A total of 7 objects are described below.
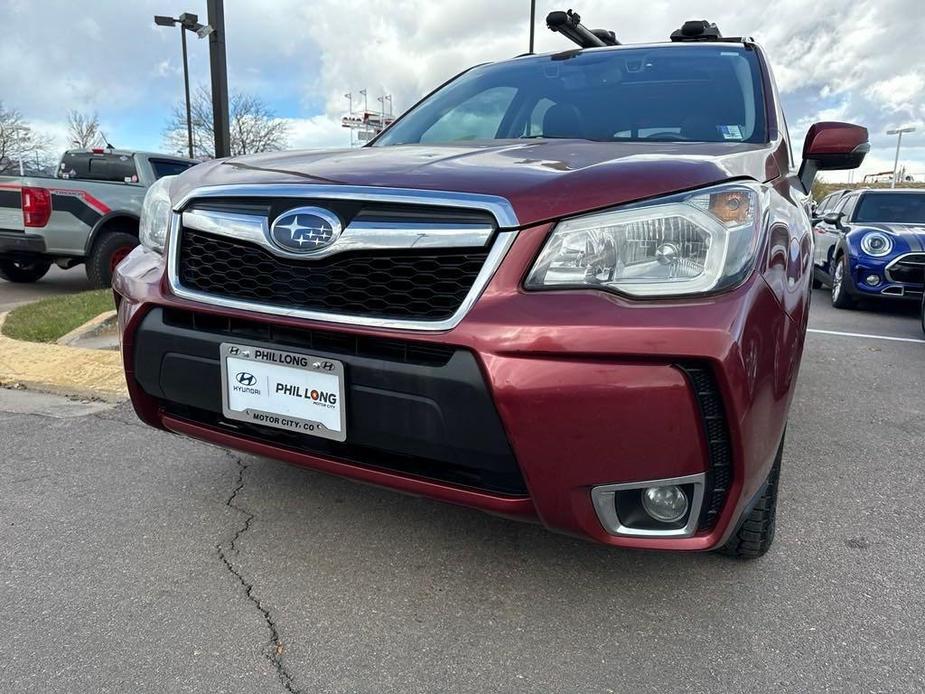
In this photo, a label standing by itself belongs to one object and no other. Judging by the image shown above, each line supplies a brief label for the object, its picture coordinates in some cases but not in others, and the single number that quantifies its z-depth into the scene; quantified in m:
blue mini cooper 7.16
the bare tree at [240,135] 32.09
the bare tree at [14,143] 41.78
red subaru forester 1.51
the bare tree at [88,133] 41.69
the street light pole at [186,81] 23.00
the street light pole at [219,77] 6.89
